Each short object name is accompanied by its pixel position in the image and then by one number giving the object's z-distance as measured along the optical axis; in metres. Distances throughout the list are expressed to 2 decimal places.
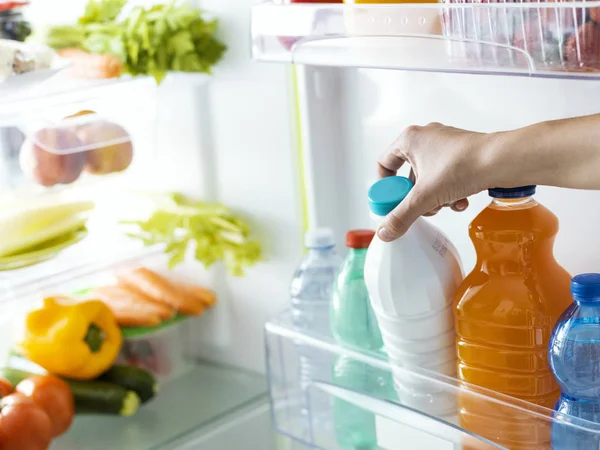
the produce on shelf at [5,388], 1.55
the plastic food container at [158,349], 1.69
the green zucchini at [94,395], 1.60
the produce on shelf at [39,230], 1.52
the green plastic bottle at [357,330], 1.36
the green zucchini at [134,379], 1.64
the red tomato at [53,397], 1.54
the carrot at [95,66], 1.55
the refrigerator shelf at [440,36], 1.11
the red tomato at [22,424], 1.47
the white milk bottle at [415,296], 1.26
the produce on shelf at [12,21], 1.48
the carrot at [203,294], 1.77
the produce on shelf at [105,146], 1.54
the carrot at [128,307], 1.69
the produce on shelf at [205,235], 1.68
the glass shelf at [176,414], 1.62
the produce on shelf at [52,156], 1.50
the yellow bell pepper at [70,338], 1.58
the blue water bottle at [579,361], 1.18
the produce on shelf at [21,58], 1.43
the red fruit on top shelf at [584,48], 1.10
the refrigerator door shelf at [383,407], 1.23
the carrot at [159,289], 1.73
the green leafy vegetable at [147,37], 1.57
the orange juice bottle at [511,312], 1.24
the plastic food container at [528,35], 1.11
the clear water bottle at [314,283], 1.46
